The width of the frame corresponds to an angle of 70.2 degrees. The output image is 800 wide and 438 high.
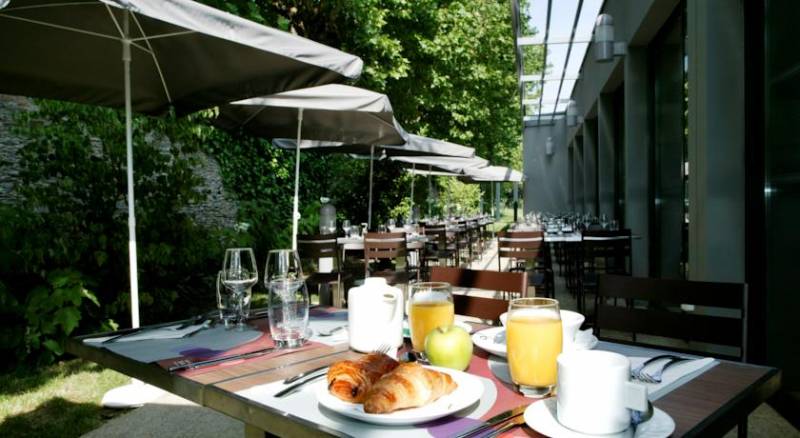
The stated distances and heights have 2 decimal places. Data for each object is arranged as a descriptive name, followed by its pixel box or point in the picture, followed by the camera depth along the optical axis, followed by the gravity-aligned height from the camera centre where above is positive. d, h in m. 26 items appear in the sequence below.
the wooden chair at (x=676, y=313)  1.69 -0.32
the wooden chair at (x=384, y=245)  5.47 -0.26
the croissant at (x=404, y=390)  0.91 -0.28
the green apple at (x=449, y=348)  1.18 -0.27
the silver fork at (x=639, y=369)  1.16 -0.32
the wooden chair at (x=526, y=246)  5.77 -0.30
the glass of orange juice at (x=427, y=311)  1.33 -0.22
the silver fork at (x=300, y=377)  1.08 -0.32
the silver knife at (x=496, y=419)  0.87 -0.32
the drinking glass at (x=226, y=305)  1.76 -0.26
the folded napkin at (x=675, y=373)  1.07 -0.32
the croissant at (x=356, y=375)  0.98 -0.28
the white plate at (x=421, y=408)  0.89 -0.31
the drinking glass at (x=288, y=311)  1.46 -0.24
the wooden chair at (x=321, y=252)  5.03 -0.29
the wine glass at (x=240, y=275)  1.75 -0.17
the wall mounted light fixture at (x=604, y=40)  6.43 +2.01
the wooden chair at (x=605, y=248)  5.16 -0.30
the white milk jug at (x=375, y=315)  1.33 -0.23
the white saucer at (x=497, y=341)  1.30 -0.30
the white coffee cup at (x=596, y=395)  0.82 -0.26
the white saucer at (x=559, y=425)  0.84 -0.32
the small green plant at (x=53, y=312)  3.69 -0.59
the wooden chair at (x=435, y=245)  7.93 -0.40
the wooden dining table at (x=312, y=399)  0.92 -0.33
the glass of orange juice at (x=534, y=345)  1.04 -0.24
